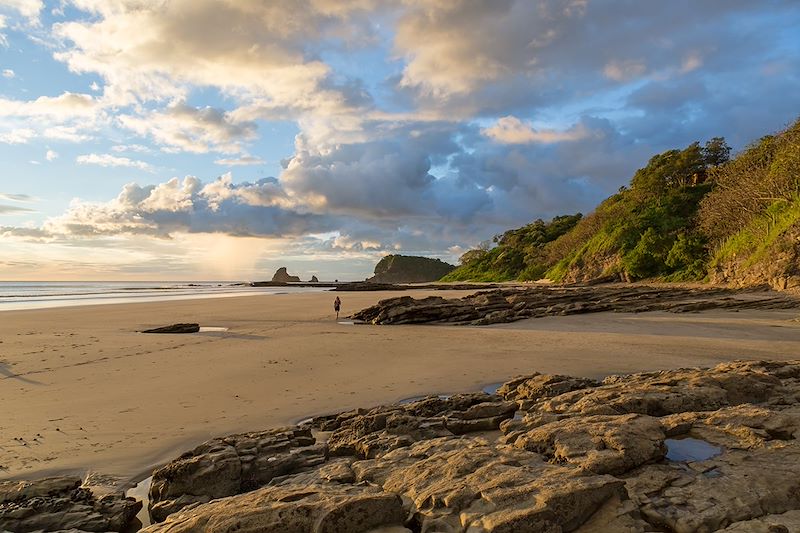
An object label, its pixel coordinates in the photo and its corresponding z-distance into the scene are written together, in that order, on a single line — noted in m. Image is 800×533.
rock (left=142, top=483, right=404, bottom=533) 3.81
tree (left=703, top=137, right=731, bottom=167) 65.44
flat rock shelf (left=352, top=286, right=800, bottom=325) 23.38
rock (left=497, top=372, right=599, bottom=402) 8.23
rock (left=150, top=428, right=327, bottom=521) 5.08
